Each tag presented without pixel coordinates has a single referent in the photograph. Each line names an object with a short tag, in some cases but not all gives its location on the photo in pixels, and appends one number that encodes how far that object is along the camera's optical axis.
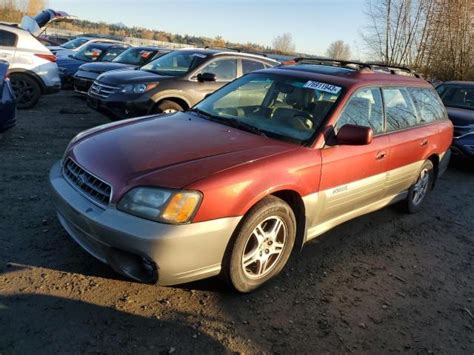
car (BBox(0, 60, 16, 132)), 5.98
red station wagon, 2.84
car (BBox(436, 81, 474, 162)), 8.00
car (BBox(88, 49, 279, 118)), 7.50
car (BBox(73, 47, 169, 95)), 10.74
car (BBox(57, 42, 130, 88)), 13.22
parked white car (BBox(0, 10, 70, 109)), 9.03
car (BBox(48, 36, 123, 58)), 15.33
